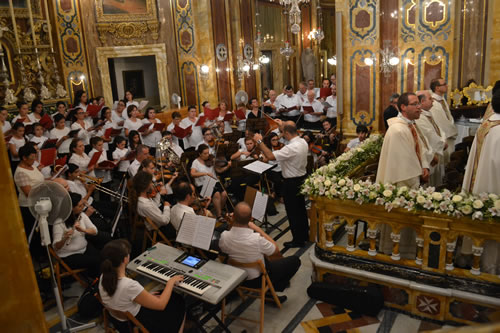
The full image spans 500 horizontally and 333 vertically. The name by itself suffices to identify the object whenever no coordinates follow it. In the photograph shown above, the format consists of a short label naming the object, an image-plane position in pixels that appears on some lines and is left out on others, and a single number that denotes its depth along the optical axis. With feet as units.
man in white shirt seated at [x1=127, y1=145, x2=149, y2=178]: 22.31
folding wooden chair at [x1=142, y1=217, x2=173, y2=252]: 16.84
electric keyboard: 11.82
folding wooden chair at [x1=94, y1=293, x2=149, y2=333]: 11.03
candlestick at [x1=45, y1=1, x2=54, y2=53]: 39.14
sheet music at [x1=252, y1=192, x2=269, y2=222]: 17.88
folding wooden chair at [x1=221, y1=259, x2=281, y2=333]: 13.19
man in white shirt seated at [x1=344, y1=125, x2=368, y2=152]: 25.46
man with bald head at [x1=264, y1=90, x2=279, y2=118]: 36.85
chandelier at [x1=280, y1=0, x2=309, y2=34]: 23.28
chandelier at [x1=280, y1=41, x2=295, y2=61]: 41.34
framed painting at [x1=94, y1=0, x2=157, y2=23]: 43.29
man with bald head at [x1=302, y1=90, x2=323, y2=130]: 34.82
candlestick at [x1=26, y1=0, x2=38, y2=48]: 36.24
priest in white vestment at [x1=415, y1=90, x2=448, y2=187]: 19.45
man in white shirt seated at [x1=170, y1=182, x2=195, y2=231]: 16.11
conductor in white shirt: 18.83
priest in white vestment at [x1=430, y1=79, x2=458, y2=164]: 22.18
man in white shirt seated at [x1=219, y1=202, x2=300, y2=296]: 13.29
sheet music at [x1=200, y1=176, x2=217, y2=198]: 19.90
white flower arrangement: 12.26
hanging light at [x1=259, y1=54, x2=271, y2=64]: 49.20
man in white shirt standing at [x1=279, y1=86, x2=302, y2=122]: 35.55
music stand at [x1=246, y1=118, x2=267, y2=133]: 30.70
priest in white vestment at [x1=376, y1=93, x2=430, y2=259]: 15.26
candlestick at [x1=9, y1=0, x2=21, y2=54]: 35.45
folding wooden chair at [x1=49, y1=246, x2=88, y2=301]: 14.93
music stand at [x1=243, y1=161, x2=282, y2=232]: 17.69
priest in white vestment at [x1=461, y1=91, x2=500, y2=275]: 13.04
